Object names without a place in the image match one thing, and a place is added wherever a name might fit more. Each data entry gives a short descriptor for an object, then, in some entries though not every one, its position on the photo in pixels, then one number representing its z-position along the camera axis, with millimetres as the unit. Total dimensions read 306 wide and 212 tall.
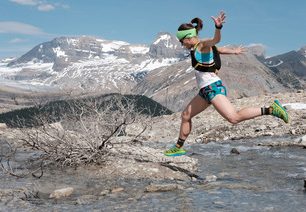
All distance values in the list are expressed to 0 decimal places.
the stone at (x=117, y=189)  8527
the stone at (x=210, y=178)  9688
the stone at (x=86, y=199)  7500
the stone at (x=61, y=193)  8102
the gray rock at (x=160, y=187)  8398
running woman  8727
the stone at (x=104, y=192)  8258
